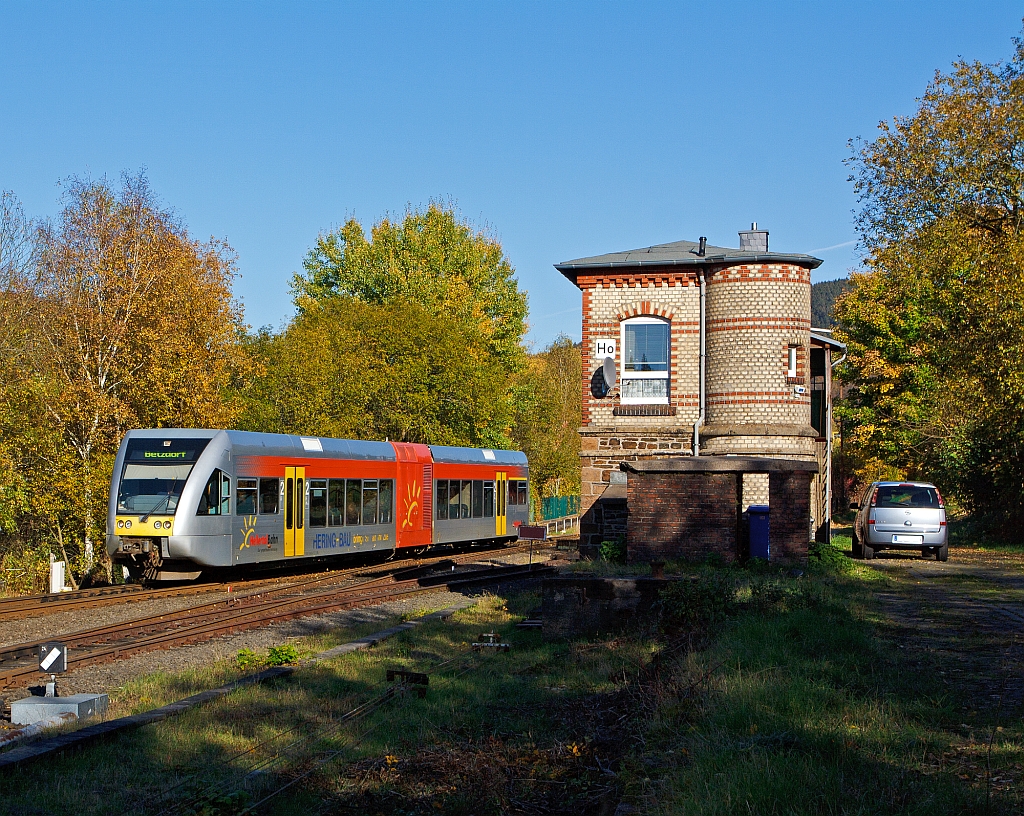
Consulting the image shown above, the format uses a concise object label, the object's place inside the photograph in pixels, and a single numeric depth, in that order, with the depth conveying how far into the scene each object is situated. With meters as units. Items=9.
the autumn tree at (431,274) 48.09
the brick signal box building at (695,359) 24.78
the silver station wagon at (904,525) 22.00
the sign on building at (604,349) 25.64
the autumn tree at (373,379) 37.09
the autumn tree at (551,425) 58.06
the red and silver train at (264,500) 19.02
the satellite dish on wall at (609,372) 25.38
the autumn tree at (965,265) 23.78
